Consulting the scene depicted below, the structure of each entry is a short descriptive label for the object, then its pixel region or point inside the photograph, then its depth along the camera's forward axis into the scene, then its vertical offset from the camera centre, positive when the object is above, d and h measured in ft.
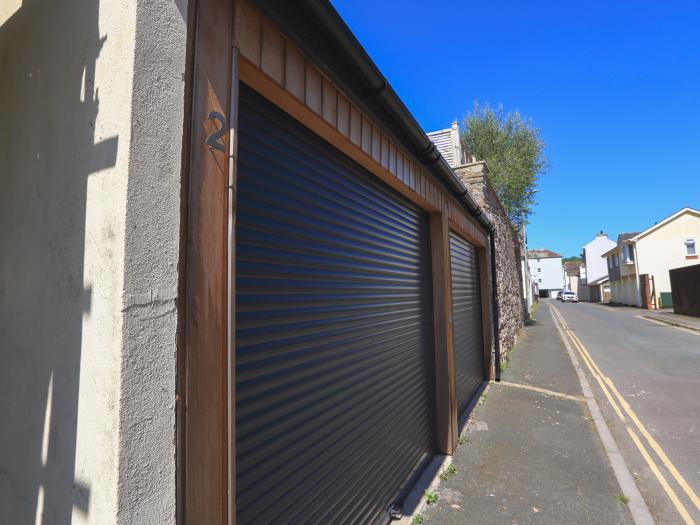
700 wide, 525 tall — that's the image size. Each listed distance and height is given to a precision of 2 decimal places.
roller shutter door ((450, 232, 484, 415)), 20.54 -1.75
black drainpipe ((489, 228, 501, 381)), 28.99 -1.00
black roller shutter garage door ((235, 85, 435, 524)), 6.22 -0.89
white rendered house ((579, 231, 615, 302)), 208.85 +16.24
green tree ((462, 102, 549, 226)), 61.16 +22.75
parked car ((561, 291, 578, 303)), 208.85 -4.21
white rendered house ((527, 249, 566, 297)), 281.33 +12.00
